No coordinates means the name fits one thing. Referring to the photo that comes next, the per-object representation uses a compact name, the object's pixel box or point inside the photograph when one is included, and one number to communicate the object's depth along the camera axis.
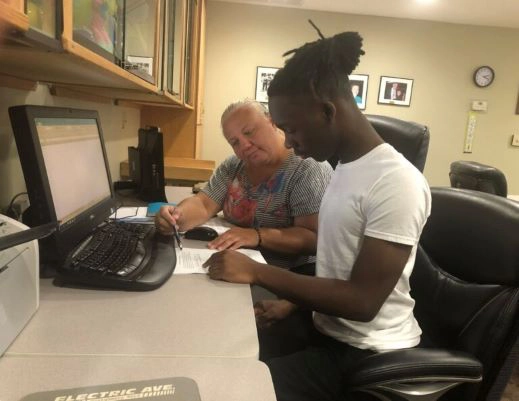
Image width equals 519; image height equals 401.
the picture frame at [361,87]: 4.08
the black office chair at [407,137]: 1.24
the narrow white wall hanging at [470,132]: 4.18
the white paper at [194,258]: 1.01
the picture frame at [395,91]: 4.10
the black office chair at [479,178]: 2.68
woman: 1.34
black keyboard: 0.85
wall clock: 4.09
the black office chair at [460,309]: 0.81
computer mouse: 1.31
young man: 0.85
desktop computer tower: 1.87
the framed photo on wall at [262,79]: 4.07
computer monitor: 0.79
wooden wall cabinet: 0.68
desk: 0.56
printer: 0.62
